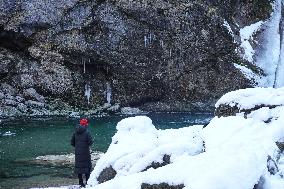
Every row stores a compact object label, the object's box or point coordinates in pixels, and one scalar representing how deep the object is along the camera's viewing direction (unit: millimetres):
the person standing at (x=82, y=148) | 12898
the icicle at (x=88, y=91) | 46781
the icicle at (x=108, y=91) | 47219
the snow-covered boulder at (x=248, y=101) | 10539
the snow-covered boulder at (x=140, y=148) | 9625
